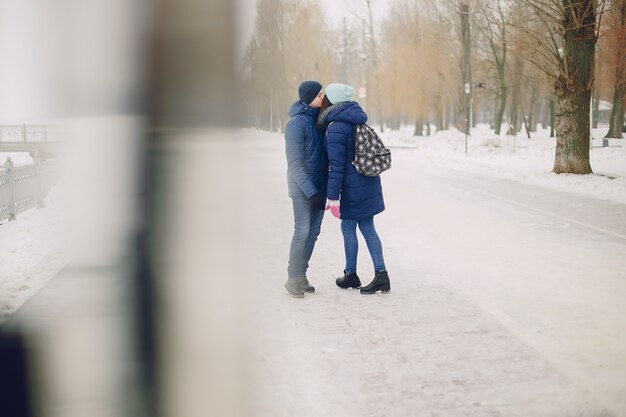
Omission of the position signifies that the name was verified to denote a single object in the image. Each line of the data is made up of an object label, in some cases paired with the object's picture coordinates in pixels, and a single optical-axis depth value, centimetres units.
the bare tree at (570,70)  1725
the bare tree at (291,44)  5825
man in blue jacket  618
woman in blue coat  612
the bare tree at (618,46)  3397
